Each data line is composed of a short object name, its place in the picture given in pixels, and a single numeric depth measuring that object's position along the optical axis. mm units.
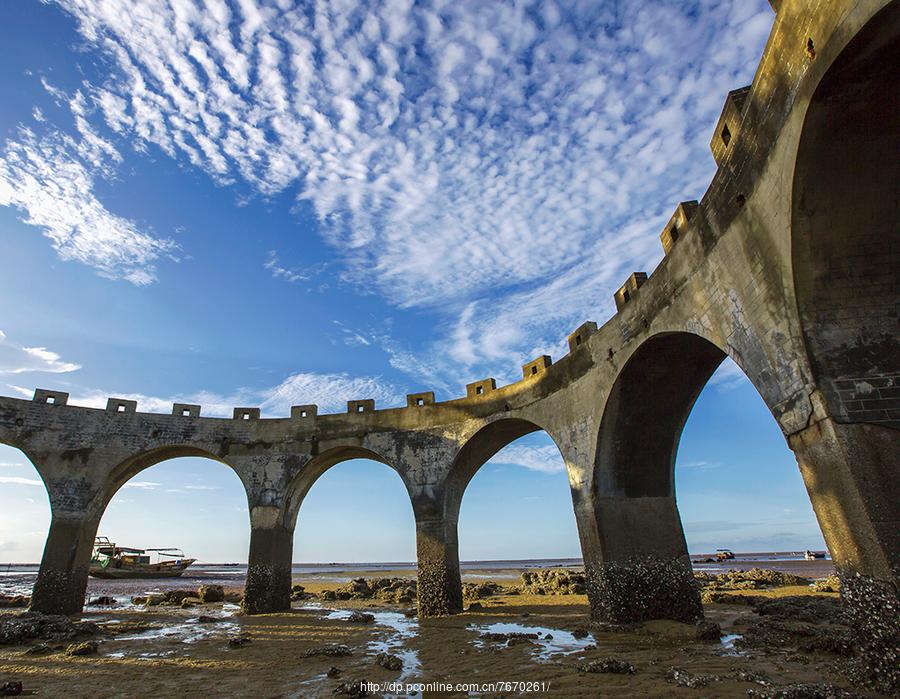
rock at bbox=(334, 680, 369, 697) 5789
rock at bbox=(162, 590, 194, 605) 18109
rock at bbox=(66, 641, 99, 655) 8422
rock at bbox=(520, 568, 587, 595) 17867
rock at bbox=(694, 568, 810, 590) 19875
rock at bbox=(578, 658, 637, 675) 6260
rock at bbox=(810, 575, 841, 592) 16062
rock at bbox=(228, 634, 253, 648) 9156
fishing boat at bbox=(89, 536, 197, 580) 32781
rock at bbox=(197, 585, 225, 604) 19094
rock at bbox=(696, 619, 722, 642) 8195
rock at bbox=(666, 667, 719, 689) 5617
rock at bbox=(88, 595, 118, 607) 17047
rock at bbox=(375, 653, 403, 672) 7047
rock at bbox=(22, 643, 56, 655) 8602
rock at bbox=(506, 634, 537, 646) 8394
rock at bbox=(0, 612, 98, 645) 9422
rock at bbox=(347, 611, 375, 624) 12247
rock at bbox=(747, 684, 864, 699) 4586
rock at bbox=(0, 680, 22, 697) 6109
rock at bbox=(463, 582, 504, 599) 19436
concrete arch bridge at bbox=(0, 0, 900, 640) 4922
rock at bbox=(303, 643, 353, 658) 8055
